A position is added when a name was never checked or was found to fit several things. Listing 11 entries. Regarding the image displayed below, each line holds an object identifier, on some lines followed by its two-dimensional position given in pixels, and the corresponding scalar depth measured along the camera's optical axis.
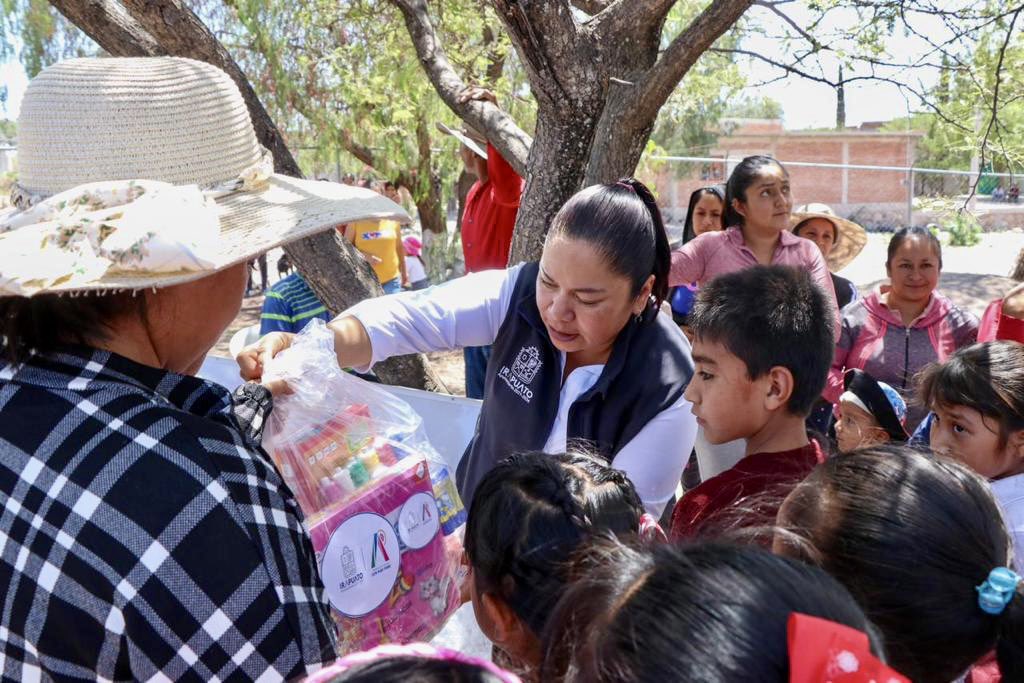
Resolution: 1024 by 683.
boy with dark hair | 2.08
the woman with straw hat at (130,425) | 1.06
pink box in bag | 1.63
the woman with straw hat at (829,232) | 5.05
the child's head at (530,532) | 1.52
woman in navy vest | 1.98
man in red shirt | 4.49
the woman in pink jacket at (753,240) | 4.02
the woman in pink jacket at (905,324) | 3.88
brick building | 24.11
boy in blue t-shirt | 4.39
